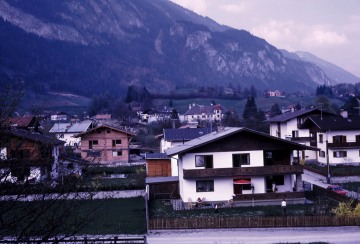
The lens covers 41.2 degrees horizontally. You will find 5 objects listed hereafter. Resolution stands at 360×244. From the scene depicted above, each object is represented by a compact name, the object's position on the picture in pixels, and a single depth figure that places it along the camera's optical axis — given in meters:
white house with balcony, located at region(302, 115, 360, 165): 60.47
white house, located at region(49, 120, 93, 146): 87.82
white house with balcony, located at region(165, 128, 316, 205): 36.91
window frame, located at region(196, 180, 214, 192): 37.34
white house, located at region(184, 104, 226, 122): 160.75
